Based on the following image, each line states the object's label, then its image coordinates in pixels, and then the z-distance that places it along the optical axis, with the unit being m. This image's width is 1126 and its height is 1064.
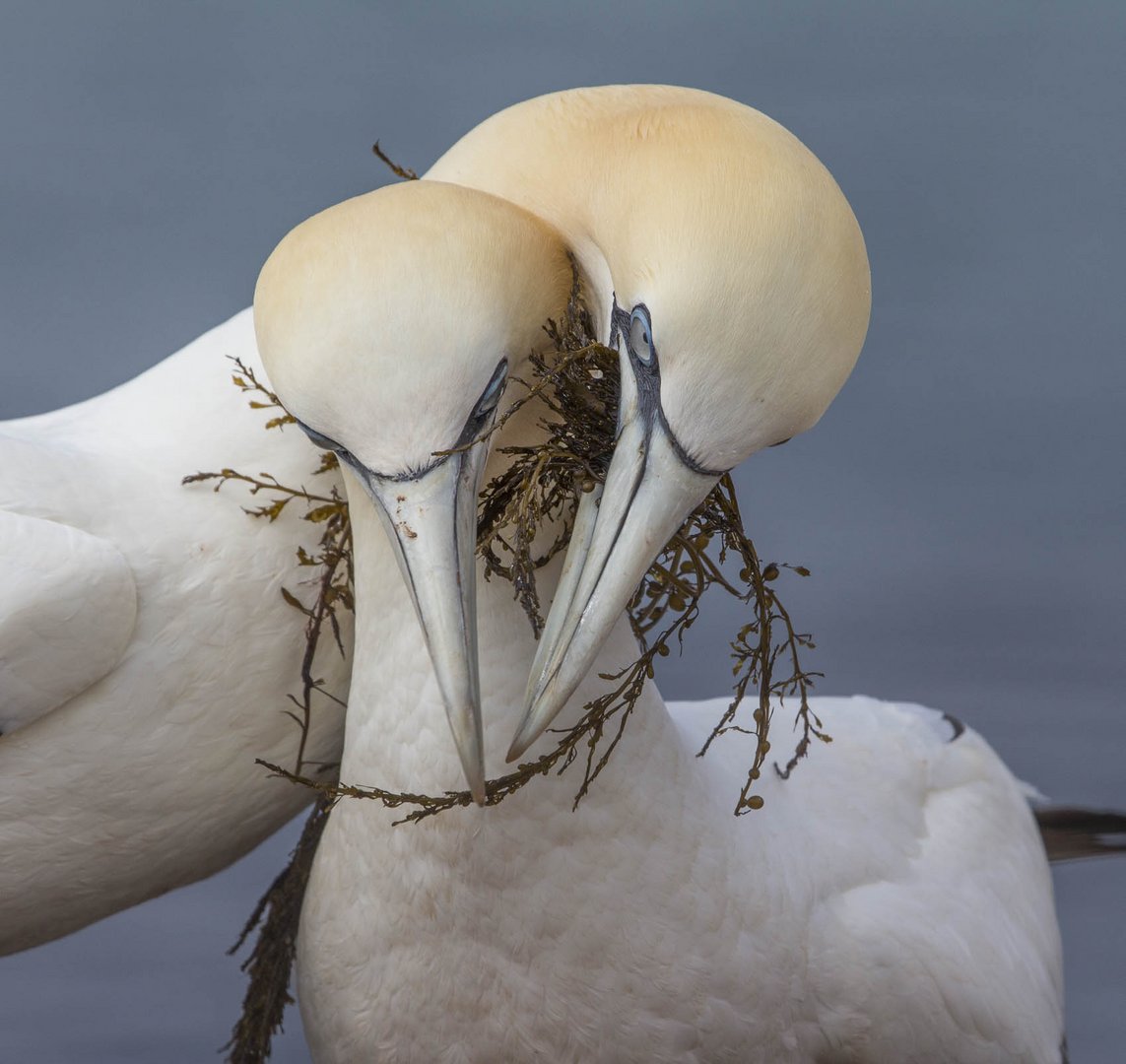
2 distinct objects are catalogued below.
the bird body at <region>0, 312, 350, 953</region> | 7.14
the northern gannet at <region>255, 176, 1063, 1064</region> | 7.01
